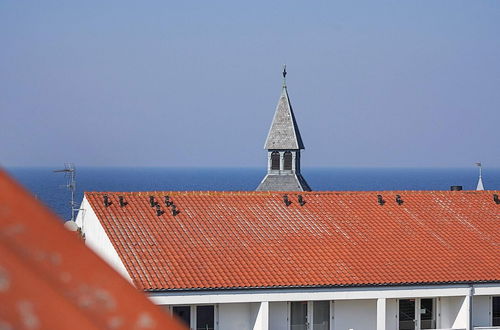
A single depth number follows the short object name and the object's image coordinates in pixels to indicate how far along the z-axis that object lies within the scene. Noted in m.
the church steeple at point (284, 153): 52.09
